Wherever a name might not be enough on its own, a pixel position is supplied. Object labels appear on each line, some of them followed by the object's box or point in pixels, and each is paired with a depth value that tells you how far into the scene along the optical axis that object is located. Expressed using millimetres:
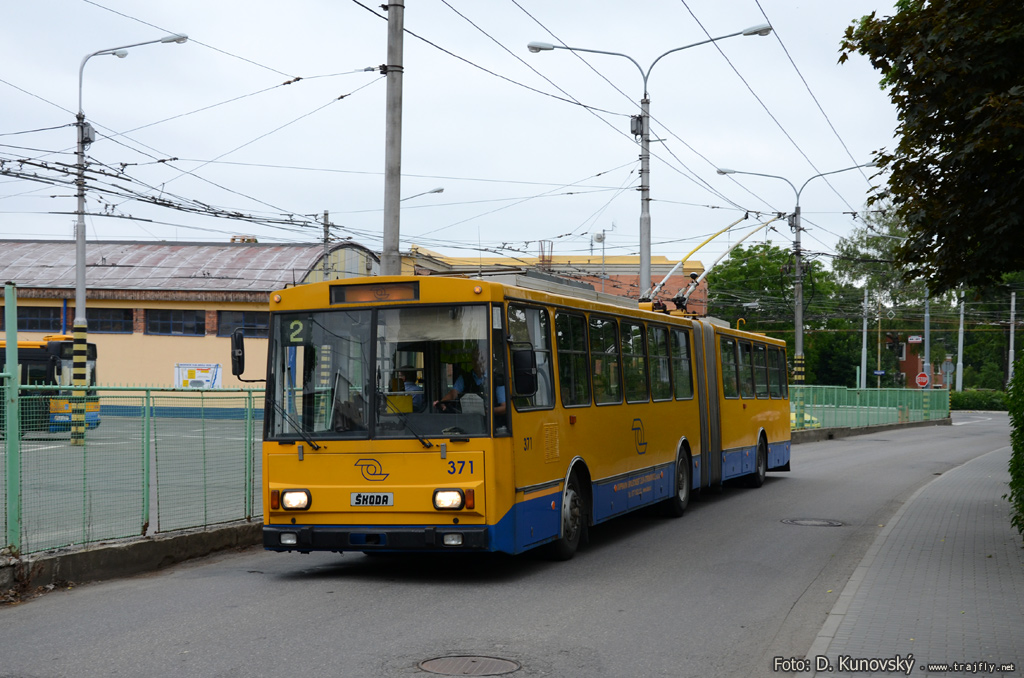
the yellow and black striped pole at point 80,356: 26125
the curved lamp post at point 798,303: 38625
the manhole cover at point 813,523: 14477
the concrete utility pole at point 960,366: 80125
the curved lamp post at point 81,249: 24109
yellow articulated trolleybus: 9586
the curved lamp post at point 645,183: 23188
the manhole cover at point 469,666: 6473
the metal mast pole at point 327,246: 34500
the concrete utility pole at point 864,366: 70294
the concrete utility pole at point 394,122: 14188
